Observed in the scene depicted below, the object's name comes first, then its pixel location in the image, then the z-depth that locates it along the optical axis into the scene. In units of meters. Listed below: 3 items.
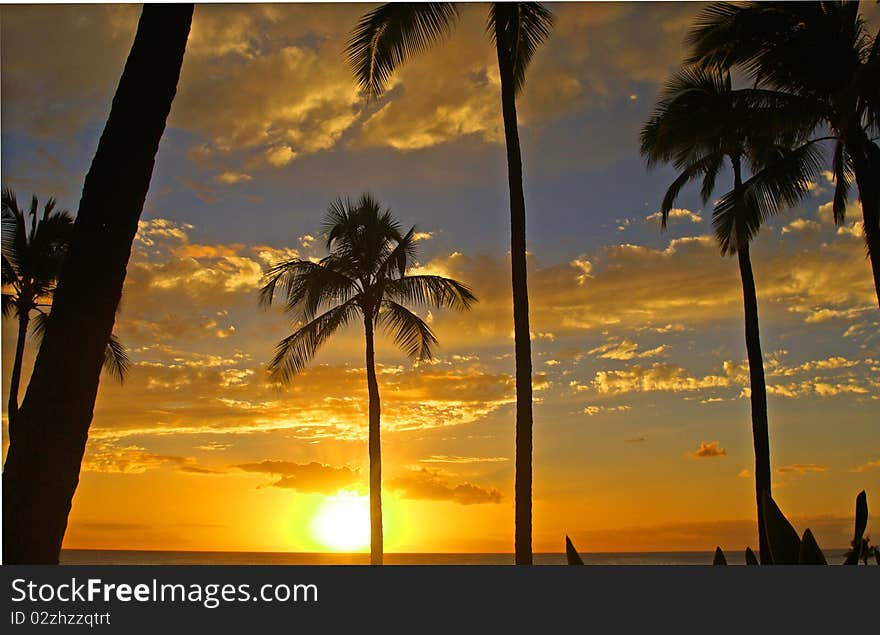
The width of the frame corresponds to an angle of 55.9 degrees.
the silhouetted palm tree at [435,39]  10.39
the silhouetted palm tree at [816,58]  12.21
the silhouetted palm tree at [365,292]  18.27
